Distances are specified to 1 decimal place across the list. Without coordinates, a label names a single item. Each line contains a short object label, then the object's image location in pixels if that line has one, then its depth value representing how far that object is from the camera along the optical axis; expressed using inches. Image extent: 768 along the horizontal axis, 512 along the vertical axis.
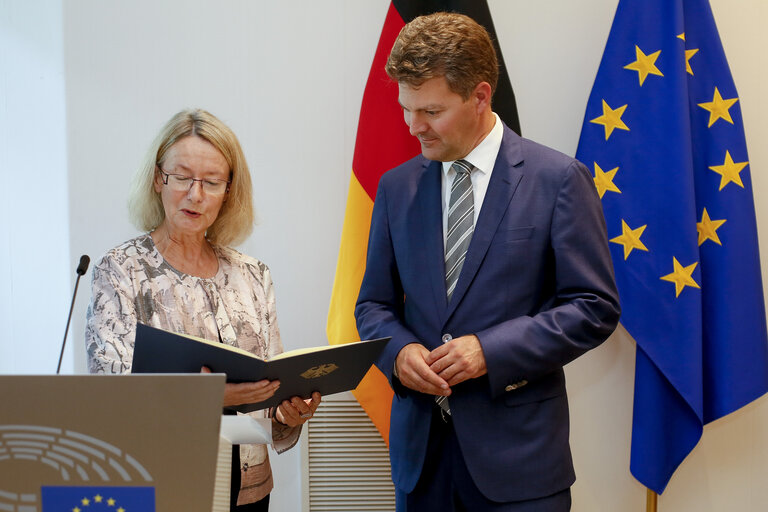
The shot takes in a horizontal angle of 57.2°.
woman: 64.4
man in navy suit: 64.8
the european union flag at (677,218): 100.0
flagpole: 108.3
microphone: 63.6
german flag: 99.0
